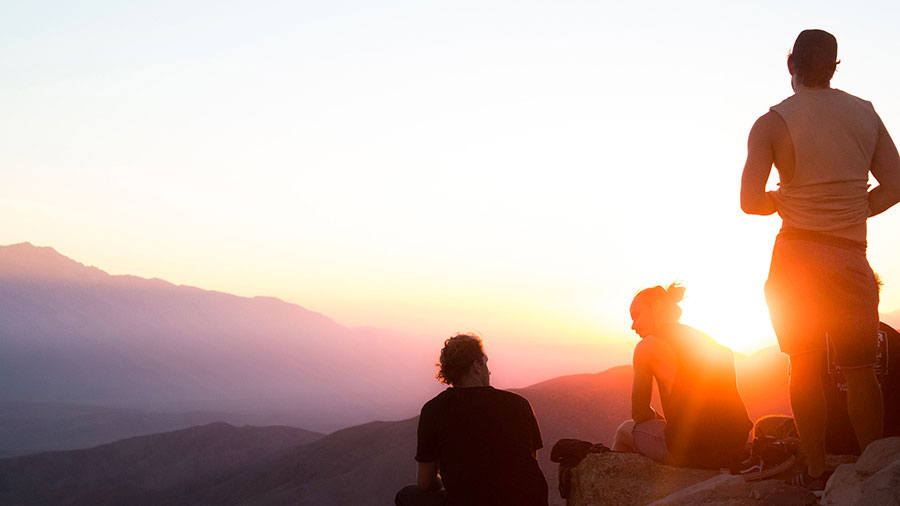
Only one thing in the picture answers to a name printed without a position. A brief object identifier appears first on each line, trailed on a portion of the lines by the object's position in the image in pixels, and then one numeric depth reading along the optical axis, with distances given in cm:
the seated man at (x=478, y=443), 432
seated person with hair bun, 516
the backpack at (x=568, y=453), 603
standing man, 391
